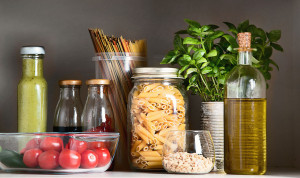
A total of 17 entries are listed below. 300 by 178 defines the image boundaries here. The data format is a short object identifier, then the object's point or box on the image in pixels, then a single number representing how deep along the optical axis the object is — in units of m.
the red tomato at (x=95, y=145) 1.27
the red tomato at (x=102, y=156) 1.27
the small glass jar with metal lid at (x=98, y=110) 1.33
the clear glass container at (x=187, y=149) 1.25
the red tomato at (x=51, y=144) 1.26
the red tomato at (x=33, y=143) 1.26
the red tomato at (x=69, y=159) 1.24
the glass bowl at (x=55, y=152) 1.25
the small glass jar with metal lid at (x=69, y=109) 1.36
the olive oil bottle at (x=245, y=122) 1.24
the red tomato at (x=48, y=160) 1.24
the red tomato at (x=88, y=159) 1.25
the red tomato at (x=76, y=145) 1.26
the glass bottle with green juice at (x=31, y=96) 1.36
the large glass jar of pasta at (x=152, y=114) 1.30
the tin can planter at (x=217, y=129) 1.33
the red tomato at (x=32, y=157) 1.25
